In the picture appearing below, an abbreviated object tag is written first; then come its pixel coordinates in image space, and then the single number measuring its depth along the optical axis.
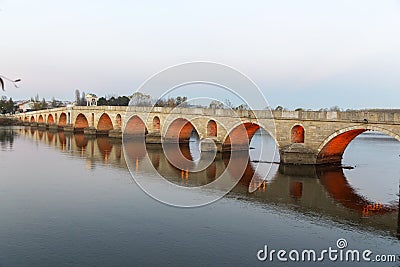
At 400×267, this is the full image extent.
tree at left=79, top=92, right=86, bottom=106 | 88.79
